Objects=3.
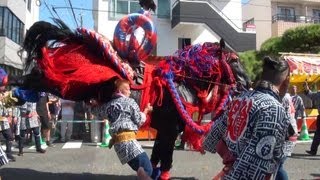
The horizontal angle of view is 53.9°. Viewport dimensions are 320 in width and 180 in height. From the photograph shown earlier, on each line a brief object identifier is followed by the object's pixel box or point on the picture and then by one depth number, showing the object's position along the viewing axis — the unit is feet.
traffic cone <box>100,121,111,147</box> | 27.89
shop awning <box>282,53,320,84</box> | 33.58
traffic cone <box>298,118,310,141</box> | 30.19
